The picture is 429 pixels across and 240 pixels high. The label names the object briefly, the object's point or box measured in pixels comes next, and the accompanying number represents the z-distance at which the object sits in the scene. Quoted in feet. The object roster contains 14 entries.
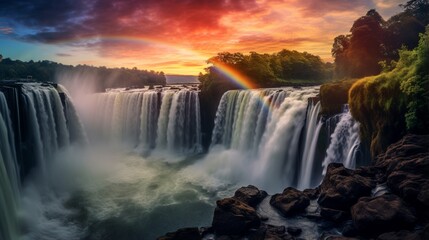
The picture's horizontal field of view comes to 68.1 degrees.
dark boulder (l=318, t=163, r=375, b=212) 38.32
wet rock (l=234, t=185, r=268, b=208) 47.88
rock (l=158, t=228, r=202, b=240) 39.39
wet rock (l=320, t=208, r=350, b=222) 38.14
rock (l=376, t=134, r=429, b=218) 32.60
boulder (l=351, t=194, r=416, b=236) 31.81
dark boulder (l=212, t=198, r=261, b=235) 39.47
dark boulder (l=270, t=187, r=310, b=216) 43.55
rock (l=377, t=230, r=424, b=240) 28.30
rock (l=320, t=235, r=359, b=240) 33.46
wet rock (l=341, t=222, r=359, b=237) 34.60
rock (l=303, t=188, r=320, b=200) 46.64
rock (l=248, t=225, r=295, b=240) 37.29
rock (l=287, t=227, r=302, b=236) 38.75
